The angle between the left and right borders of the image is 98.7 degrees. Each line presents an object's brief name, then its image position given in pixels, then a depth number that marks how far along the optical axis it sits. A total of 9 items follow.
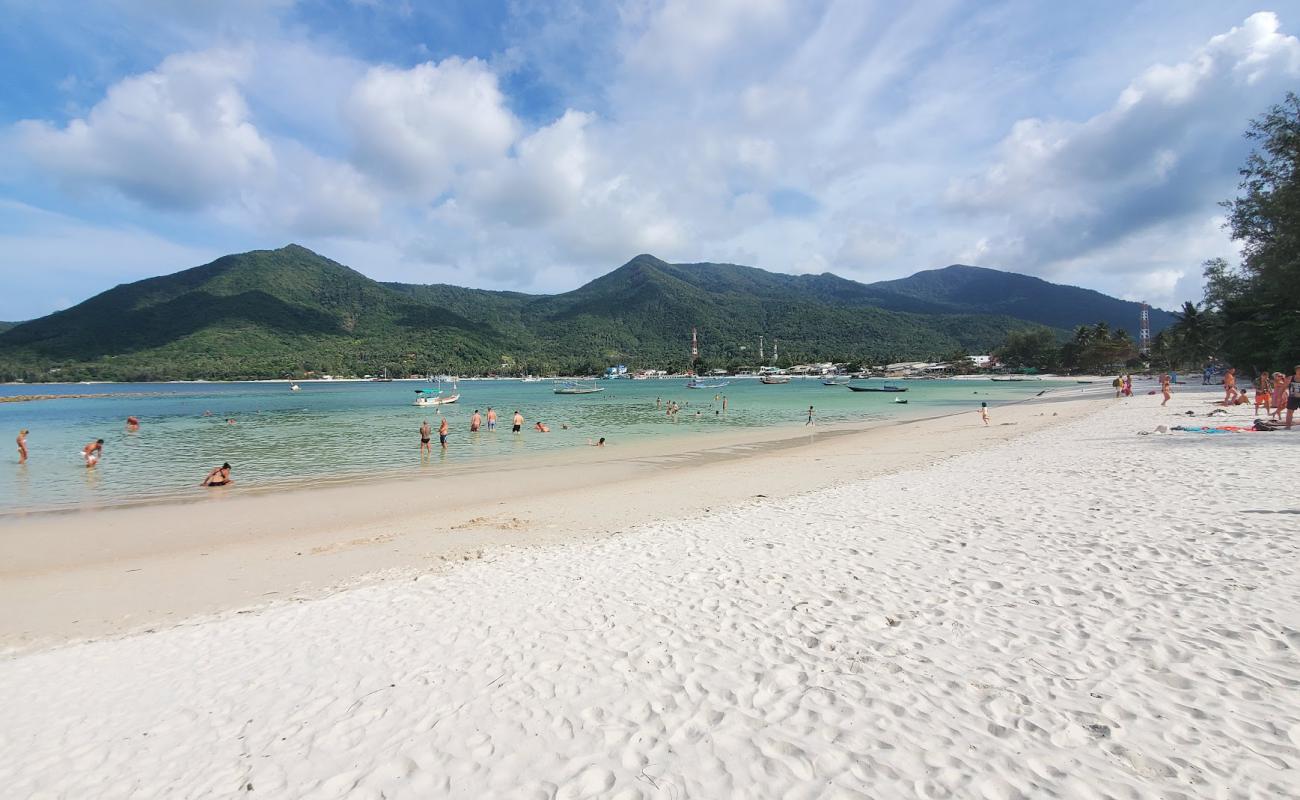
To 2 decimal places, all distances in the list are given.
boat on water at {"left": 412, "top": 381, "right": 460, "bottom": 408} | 60.44
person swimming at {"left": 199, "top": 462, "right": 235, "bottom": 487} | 16.89
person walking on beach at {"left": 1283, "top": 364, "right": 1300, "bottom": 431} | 14.92
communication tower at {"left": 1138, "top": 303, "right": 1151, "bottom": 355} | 120.51
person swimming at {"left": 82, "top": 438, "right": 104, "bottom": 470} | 20.31
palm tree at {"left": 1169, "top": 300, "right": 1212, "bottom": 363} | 56.16
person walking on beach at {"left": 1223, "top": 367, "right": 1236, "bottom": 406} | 24.63
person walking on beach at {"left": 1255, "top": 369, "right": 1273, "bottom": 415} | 19.27
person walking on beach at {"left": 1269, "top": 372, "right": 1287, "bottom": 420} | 16.88
